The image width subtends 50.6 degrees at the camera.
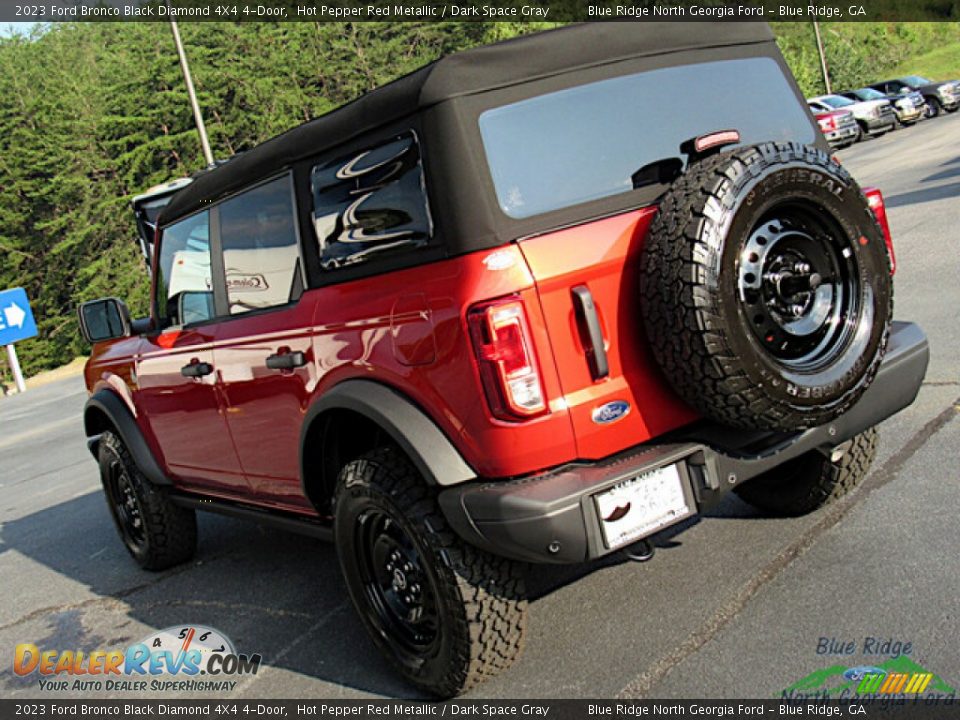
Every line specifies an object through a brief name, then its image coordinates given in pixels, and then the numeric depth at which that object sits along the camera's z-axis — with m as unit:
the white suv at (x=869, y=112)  31.97
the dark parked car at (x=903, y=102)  33.53
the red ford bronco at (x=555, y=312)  3.07
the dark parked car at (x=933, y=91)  35.50
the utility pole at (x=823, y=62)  50.10
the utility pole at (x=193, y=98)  25.25
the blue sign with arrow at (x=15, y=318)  24.44
